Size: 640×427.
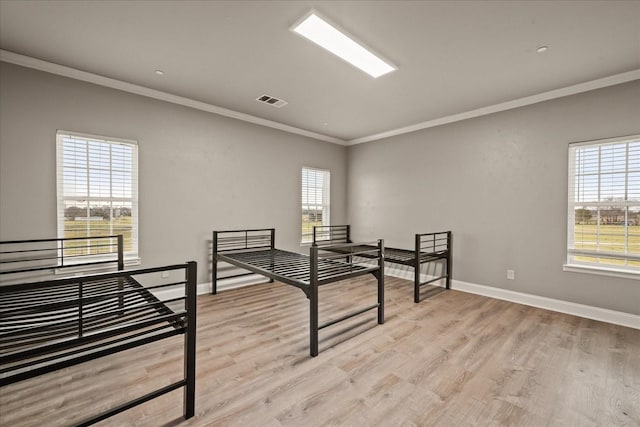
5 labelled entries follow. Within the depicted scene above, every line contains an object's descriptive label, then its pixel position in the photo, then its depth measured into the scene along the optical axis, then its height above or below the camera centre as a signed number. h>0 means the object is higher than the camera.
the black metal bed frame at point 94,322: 1.33 -0.68
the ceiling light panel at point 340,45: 2.34 +1.47
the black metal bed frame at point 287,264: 2.58 -0.65
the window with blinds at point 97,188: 3.16 +0.23
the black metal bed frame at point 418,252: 3.91 -0.65
